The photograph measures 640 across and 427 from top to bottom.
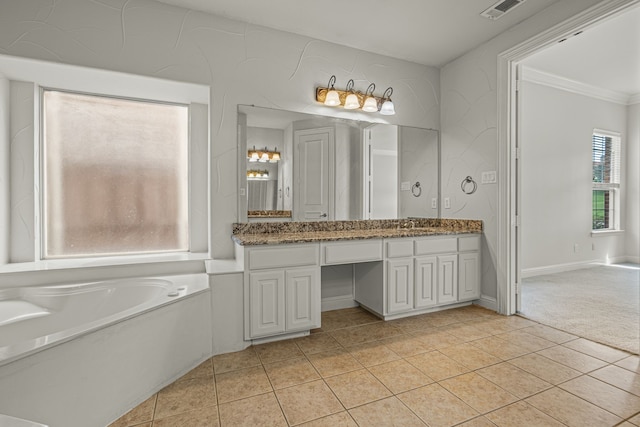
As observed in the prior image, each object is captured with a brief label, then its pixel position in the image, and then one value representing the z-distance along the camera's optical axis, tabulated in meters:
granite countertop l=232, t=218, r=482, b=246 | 2.42
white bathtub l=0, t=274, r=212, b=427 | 1.23
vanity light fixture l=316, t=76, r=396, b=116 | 2.91
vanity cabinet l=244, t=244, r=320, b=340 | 2.21
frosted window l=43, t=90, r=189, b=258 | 2.63
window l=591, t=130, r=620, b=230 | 4.98
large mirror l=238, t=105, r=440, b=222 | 2.77
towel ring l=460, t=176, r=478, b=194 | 3.14
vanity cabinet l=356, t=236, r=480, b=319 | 2.71
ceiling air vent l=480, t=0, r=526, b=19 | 2.38
